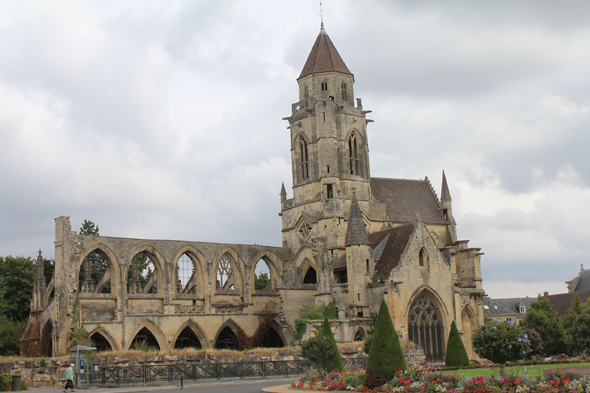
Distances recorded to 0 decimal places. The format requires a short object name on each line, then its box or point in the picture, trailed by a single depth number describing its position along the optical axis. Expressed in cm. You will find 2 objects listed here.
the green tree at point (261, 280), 6900
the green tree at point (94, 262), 6211
